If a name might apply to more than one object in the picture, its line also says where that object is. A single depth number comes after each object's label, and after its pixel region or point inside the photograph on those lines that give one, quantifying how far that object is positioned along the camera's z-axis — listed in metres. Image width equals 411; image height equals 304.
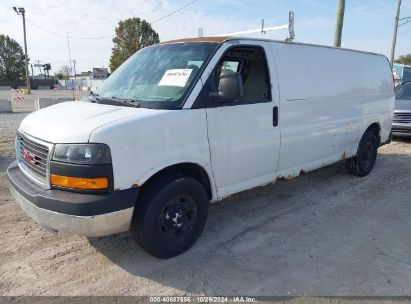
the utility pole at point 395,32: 25.90
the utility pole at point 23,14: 44.54
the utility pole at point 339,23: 11.92
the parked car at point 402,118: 9.98
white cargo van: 3.08
